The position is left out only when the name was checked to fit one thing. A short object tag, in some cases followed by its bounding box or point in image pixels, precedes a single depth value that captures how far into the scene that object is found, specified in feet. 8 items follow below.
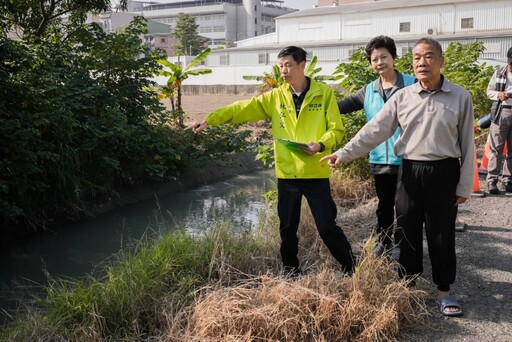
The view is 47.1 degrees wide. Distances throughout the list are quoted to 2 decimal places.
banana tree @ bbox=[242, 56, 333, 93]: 41.45
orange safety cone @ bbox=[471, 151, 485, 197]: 27.37
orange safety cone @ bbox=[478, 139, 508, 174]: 30.94
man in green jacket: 15.40
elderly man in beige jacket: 13.92
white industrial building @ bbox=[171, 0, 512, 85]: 125.39
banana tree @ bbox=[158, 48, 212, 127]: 45.60
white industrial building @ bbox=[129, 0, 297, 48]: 283.38
